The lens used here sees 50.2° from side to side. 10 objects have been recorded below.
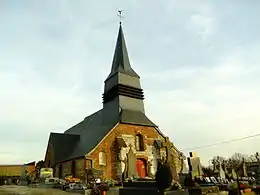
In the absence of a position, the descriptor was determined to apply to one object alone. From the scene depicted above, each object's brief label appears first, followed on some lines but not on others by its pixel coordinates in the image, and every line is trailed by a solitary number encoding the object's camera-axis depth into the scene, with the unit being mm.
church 25219
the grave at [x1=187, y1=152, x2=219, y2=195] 12102
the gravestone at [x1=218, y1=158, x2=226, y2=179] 19781
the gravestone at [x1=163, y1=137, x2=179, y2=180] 16641
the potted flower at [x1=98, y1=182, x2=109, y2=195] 13875
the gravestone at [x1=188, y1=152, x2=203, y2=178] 19820
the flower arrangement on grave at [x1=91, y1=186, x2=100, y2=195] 13935
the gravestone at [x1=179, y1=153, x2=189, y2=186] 27578
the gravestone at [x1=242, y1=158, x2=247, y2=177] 22150
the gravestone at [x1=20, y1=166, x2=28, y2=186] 27356
